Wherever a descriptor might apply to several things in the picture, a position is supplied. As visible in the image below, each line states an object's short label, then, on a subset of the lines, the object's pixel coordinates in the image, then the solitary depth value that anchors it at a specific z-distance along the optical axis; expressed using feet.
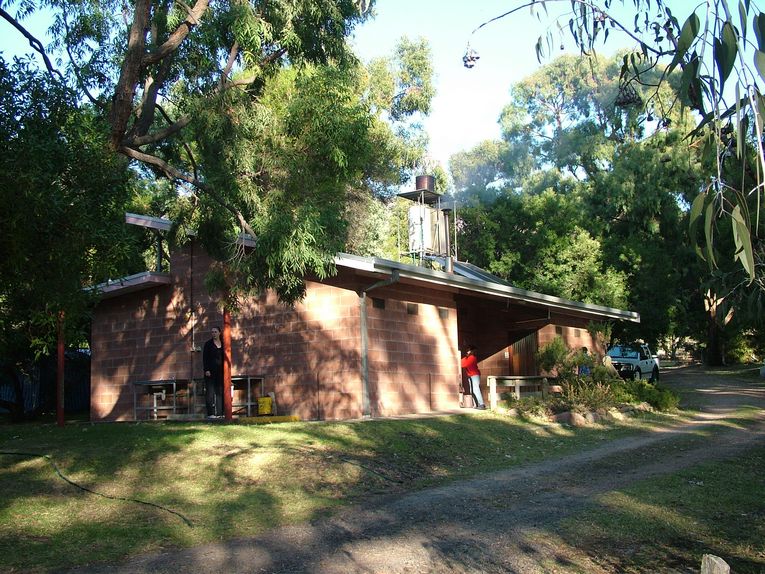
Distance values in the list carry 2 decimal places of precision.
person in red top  57.82
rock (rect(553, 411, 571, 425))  51.88
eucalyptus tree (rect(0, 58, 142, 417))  27.94
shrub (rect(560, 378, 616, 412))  54.70
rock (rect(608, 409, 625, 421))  54.89
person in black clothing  50.29
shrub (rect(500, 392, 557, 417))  52.90
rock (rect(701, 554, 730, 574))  12.17
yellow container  53.21
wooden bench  55.83
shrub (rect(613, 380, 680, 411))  60.39
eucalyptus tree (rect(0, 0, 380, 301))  38.40
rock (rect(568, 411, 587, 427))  51.55
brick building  51.13
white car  94.43
